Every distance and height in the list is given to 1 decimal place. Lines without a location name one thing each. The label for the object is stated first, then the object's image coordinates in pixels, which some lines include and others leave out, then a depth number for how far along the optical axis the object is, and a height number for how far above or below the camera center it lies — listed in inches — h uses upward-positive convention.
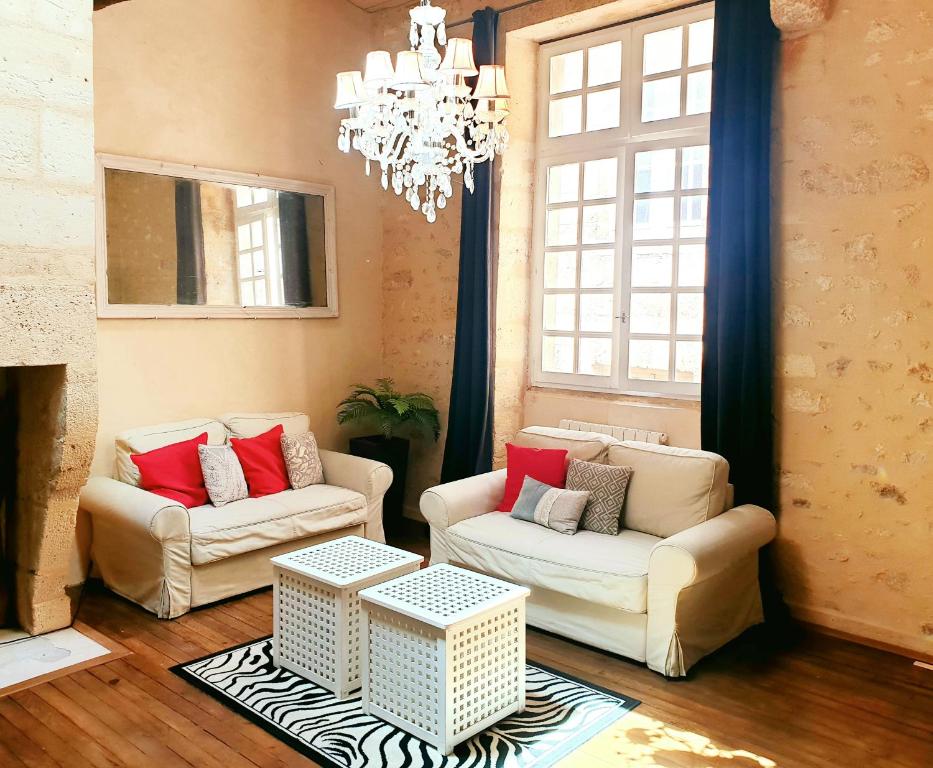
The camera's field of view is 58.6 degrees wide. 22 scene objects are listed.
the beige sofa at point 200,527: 155.9 -42.4
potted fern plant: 208.7 -26.7
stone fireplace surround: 117.8 +13.8
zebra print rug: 111.3 -58.1
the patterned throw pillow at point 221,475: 172.6 -33.2
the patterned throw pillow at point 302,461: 187.5 -32.8
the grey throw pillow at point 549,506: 156.6 -36.0
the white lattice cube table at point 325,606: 126.7 -45.2
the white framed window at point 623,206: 178.7 +25.6
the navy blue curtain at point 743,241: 155.1 +14.8
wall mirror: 175.8 +16.7
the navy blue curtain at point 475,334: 197.0 -4.0
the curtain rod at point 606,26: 176.4 +66.4
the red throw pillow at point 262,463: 181.5 -32.4
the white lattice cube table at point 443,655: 112.0 -47.1
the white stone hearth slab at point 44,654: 133.8 -57.0
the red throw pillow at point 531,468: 167.2 -30.4
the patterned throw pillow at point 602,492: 156.6 -33.0
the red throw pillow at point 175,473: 168.9 -32.3
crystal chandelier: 126.5 +33.5
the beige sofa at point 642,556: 134.2 -41.0
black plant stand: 208.2 -36.0
